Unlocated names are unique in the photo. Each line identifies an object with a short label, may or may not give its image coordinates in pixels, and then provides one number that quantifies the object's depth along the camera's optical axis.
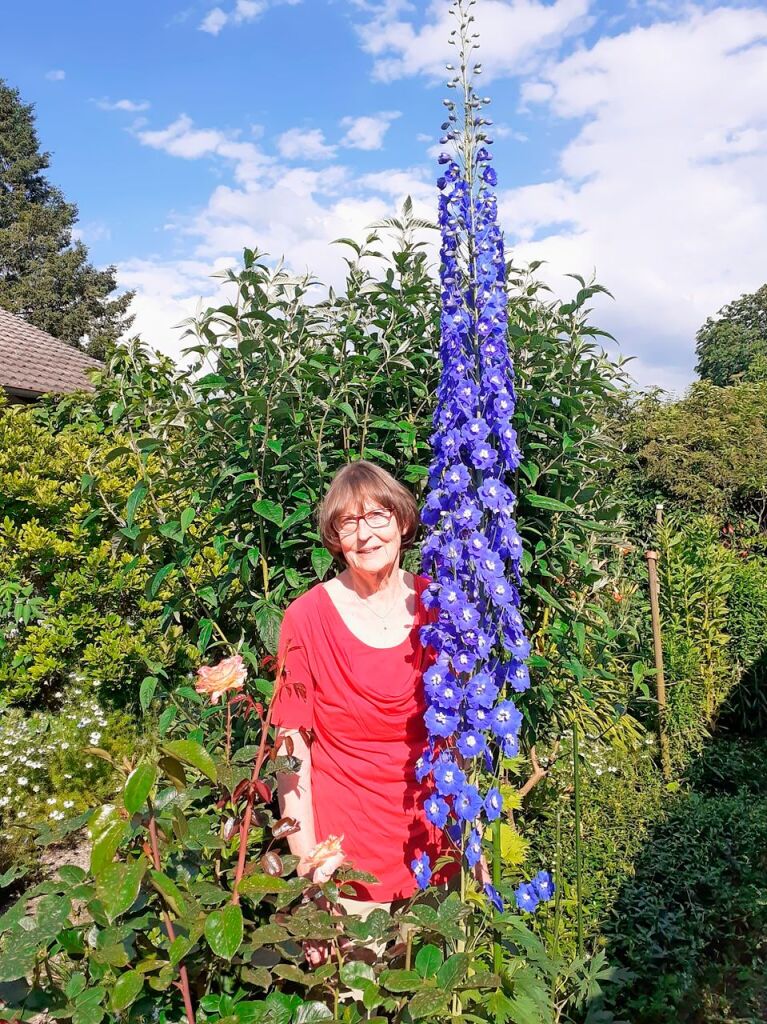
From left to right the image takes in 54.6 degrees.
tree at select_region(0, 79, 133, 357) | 24.48
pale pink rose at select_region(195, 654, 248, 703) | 1.27
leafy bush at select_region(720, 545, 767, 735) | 5.07
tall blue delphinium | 1.44
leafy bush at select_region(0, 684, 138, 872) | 3.43
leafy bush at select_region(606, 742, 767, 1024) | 2.42
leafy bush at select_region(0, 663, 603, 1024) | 1.01
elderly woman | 1.71
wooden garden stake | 4.21
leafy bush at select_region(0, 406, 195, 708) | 4.16
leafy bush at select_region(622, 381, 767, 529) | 6.82
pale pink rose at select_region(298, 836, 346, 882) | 1.26
